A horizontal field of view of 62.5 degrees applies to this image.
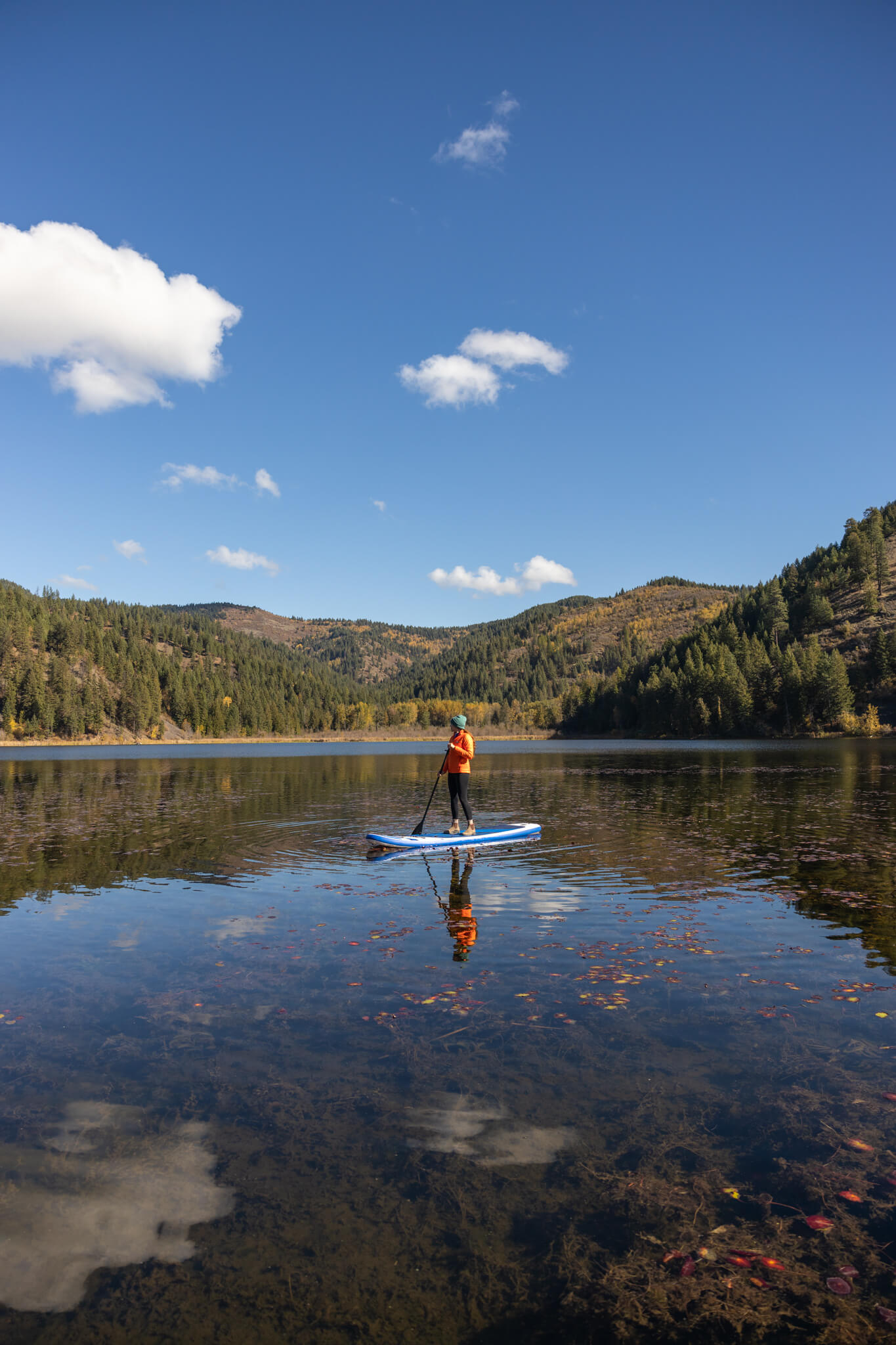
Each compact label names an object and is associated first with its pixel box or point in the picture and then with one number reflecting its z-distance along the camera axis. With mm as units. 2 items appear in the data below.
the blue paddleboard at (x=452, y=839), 22562
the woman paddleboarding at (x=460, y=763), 23281
